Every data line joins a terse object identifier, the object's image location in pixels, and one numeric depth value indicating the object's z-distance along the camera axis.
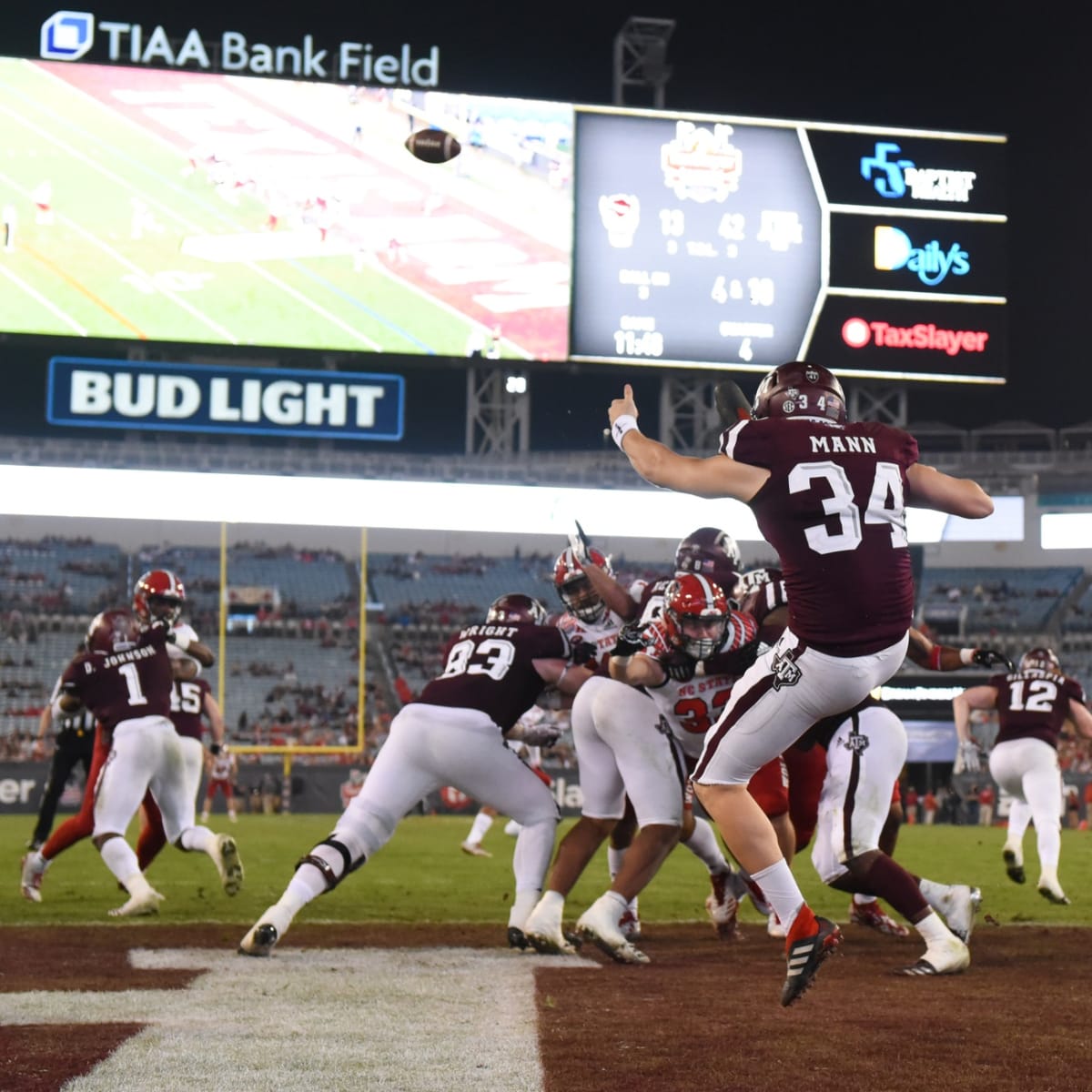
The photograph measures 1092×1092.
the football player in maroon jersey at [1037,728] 11.66
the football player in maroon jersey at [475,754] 7.26
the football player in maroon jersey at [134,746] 9.50
